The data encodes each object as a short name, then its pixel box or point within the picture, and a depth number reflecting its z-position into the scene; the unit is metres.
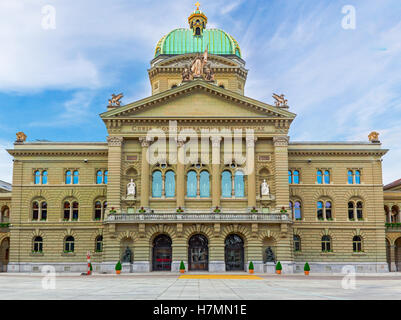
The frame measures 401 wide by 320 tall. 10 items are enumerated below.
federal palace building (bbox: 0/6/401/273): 56.69
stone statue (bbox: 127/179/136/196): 58.78
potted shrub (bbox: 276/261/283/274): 53.72
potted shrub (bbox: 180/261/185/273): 54.20
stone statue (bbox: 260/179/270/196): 58.92
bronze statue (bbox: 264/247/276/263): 56.34
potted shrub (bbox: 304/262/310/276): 53.09
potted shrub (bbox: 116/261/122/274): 53.00
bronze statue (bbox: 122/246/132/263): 56.02
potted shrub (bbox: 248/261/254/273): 53.85
